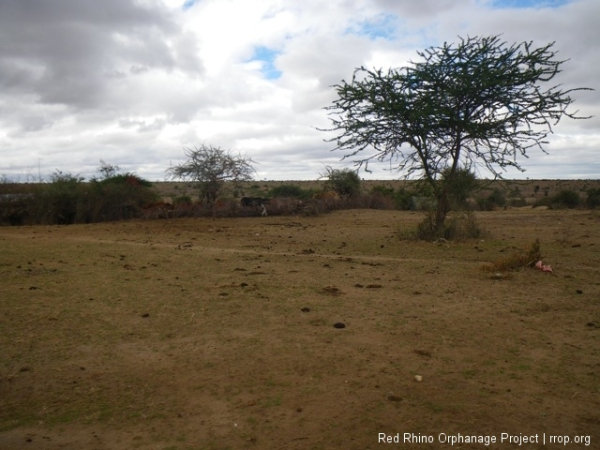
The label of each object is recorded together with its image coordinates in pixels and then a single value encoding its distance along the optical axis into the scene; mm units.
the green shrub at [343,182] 28005
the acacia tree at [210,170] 23234
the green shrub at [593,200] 28875
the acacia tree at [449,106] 12992
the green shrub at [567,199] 29156
